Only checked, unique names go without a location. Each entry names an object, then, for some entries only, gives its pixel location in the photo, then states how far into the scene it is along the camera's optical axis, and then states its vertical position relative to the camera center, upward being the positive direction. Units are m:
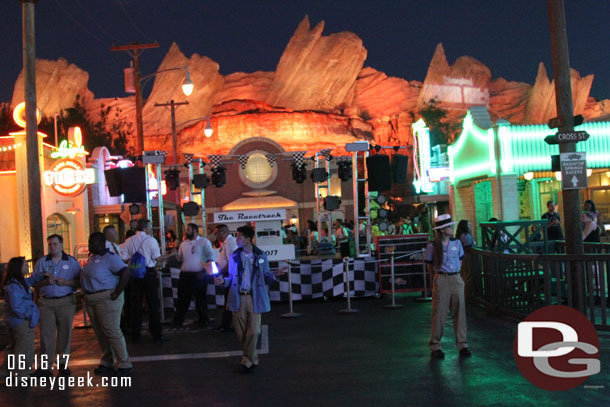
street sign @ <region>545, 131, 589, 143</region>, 9.47 +1.10
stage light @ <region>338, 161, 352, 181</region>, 19.70 +1.61
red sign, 18.92 +1.75
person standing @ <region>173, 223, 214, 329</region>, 10.94 -0.67
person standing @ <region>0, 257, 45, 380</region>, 7.32 -0.89
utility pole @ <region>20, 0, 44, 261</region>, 11.48 +2.22
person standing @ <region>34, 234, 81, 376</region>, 7.64 -0.71
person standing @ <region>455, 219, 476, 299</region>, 10.80 -0.80
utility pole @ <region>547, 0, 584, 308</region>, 9.54 +1.63
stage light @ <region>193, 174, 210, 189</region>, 19.38 +1.47
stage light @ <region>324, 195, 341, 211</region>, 19.44 +0.59
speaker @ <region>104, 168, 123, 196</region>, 17.84 +1.50
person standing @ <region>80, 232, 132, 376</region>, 7.40 -0.67
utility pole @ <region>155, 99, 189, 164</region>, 29.27 +4.82
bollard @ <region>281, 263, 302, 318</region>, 11.80 -1.69
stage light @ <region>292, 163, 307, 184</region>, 22.29 +1.79
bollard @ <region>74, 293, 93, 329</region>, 11.73 -1.69
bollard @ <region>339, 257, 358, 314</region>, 12.01 -1.31
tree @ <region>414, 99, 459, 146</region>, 57.88 +8.61
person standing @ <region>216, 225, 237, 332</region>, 8.73 -0.39
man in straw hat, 7.87 -0.94
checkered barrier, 13.54 -1.27
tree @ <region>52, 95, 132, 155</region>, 45.97 +7.76
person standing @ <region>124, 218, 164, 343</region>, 9.80 -0.86
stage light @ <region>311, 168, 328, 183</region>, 20.30 +1.55
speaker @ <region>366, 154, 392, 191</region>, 18.03 +1.34
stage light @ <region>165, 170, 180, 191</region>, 19.89 +1.65
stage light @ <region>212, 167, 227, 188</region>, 21.09 +1.73
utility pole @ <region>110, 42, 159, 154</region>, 21.24 +5.35
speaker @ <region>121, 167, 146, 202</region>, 17.52 +1.38
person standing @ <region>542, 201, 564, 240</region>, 13.32 -0.30
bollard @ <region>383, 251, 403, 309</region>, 12.33 -1.66
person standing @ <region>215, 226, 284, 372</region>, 7.45 -0.81
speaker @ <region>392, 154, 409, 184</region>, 20.19 +1.64
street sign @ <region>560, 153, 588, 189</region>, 9.43 +0.58
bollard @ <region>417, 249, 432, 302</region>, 13.14 -1.58
